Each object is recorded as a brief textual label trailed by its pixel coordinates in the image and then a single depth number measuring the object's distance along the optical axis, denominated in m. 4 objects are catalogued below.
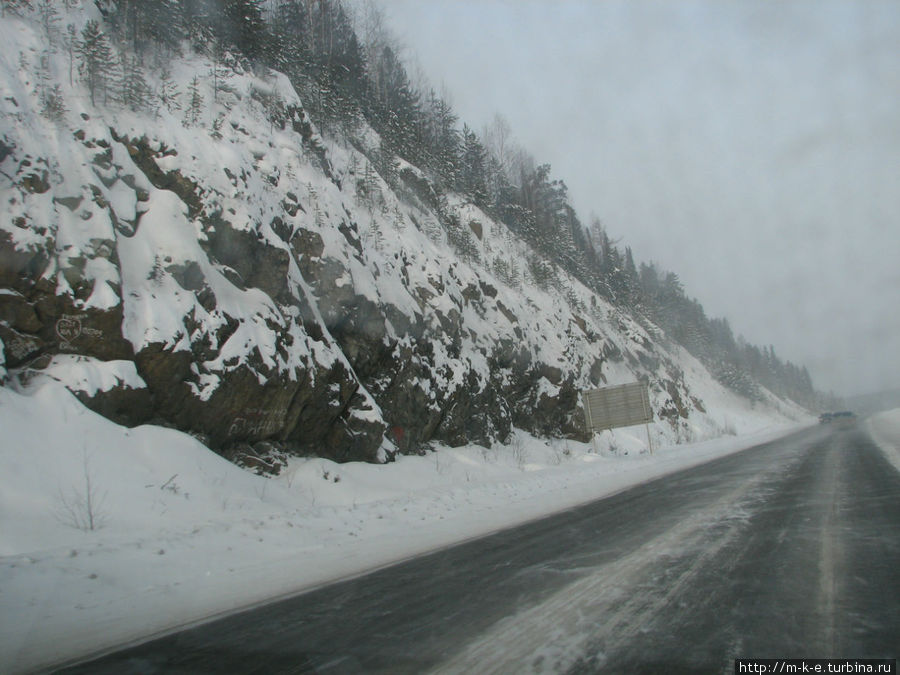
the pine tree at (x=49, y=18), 13.21
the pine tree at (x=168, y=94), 14.52
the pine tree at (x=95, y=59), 12.73
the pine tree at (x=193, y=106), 14.69
